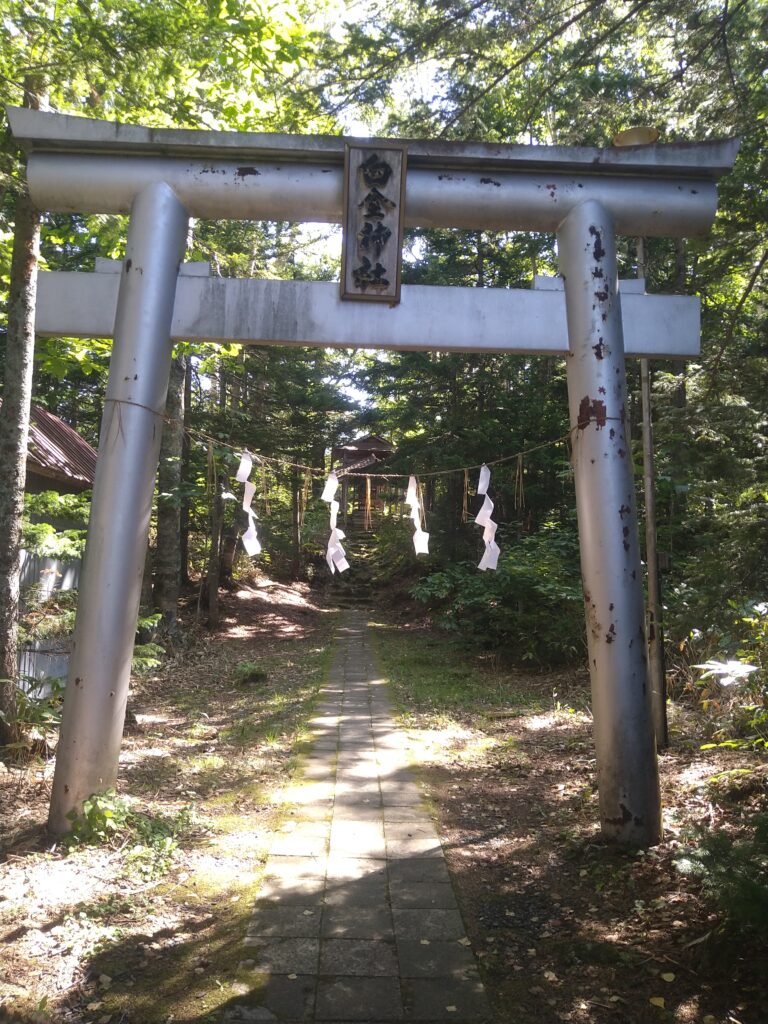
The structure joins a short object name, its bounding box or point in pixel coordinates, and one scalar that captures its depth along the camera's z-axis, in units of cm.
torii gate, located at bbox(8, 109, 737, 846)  446
